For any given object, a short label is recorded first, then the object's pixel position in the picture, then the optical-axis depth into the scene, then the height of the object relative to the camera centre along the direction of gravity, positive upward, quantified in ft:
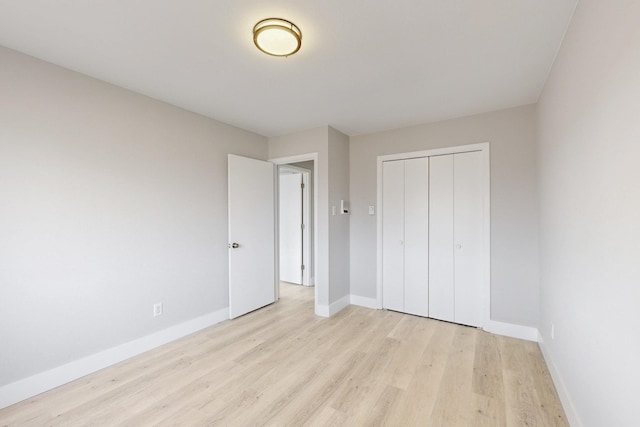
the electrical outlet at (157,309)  8.59 -3.08
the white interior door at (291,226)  15.92 -0.79
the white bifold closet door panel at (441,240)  10.46 -1.07
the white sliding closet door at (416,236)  10.99 -0.98
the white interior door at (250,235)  10.89 -0.93
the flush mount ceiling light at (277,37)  5.22 +3.51
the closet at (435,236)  10.01 -0.92
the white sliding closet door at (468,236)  9.88 -0.87
